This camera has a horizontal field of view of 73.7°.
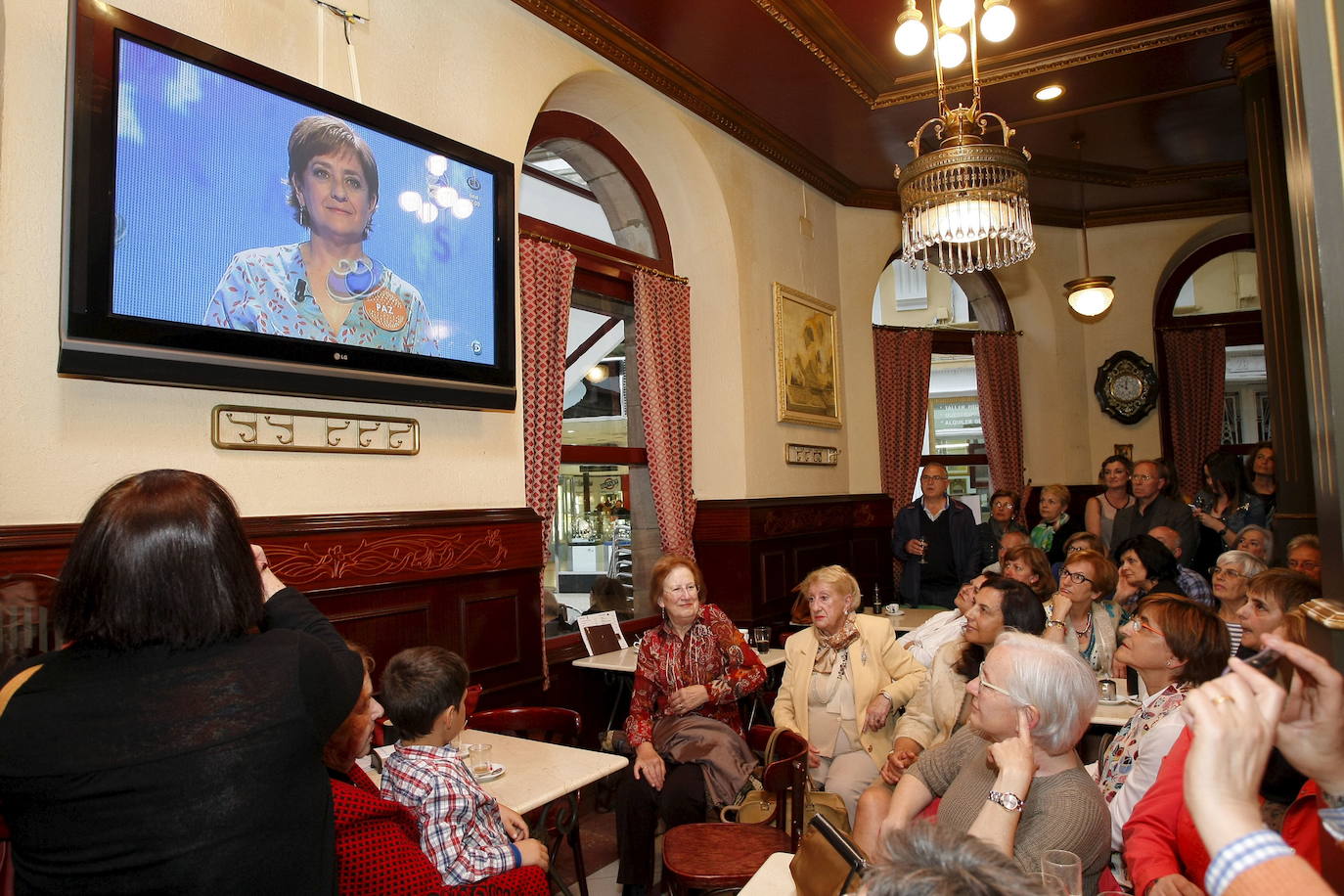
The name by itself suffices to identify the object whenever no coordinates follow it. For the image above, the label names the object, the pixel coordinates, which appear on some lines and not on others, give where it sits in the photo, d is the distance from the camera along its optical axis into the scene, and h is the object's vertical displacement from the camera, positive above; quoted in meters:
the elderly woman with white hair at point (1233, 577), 4.15 -0.44
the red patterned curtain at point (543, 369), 4.60 +0.73
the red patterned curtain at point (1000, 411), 8.81 +0.81
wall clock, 9.00 +1.02
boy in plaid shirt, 2.31 -0.71
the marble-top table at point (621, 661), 4.46 -0.80
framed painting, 6.57 +1.07
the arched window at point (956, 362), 8.91 +1.35
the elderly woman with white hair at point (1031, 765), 1.92 -0.62
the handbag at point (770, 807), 3.21 -1.11
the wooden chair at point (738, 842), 2.74 -1.11
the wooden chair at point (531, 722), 3.50 -0.83
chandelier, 3.82 +1.33
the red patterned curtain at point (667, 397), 5.63 +0.69
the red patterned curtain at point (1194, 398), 8.91 +0.87
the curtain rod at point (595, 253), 4.81 +1.50
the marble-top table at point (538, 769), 2.66 -0.84
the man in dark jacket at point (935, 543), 6.77 -0.37
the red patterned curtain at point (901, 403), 8.06 +0.84
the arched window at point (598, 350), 5.29 +0.99
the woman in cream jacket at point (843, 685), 3.54 -0.77
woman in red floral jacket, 3.40 -0.78
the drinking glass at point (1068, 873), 1.53 -0.65
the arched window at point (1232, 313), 9.03 +1.75
